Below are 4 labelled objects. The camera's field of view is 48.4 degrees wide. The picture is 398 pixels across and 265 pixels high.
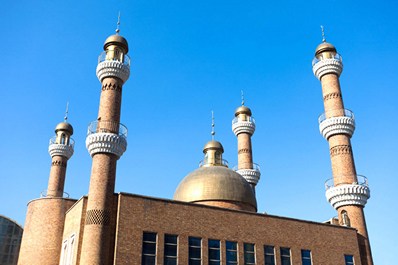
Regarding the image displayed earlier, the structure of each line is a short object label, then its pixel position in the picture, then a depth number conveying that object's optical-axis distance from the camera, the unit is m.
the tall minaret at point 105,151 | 21.33
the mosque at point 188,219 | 21.98
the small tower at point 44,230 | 26.53
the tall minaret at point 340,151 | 29.52
